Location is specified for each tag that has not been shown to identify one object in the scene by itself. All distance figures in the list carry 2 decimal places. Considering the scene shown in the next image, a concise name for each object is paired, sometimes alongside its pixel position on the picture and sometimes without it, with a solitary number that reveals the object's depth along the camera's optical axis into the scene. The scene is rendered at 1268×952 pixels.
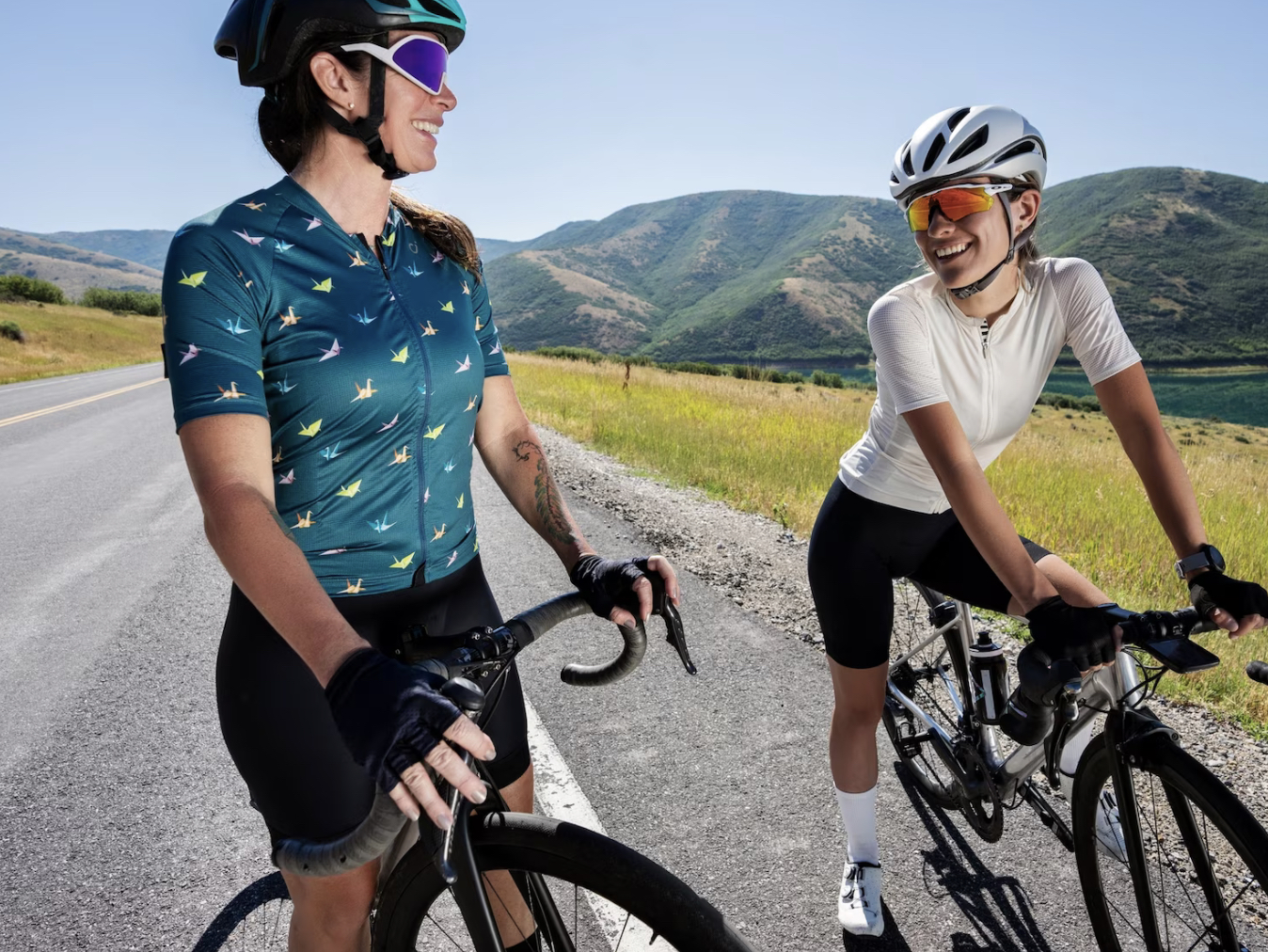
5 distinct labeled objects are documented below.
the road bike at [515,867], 1.17
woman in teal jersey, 1.24
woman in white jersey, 2.20
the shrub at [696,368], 49.68
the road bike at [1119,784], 1.72
